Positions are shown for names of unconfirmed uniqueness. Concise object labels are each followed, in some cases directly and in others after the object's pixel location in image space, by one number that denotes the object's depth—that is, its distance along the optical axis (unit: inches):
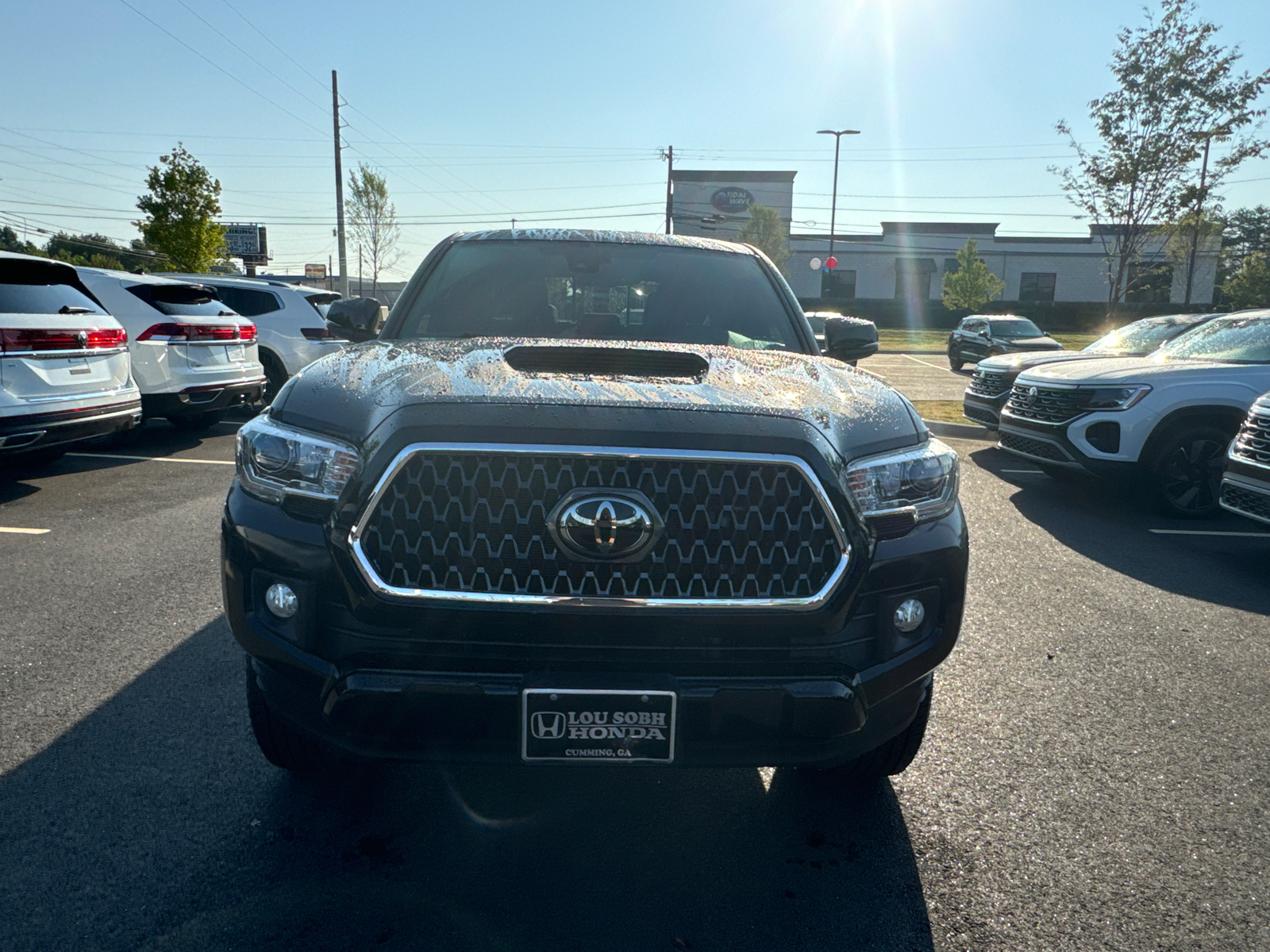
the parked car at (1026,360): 404.8
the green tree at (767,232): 2262.6
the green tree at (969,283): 1959.9
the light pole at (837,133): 1964.8
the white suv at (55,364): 257.8
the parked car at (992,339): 929.5
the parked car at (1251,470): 222.1
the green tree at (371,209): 1875.0
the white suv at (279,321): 475.8
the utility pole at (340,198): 1375.5
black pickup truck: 82.9
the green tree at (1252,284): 2082.9
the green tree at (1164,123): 692.1
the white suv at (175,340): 359.6
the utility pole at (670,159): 2354.8
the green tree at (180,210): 1411.2
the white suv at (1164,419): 295.1
